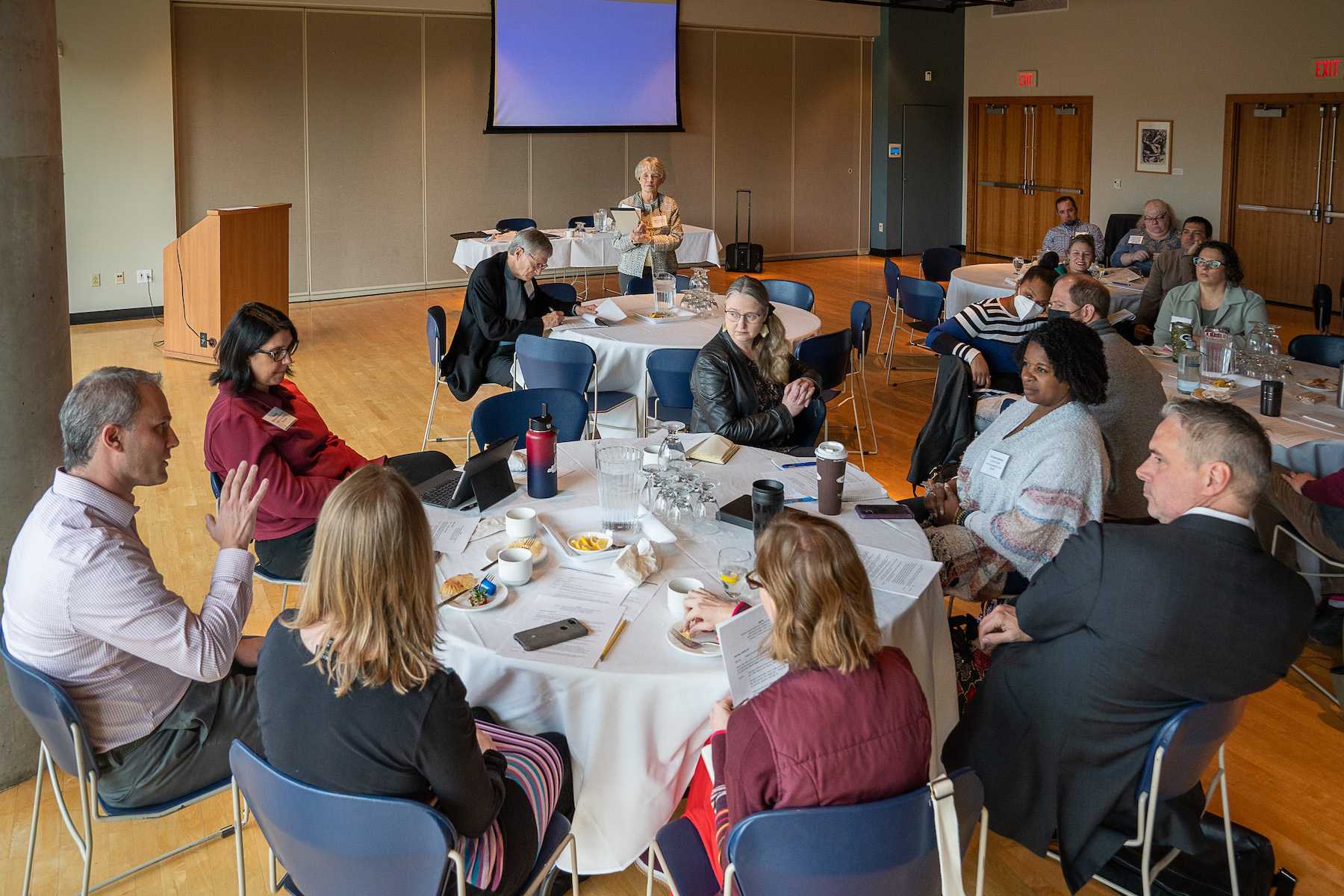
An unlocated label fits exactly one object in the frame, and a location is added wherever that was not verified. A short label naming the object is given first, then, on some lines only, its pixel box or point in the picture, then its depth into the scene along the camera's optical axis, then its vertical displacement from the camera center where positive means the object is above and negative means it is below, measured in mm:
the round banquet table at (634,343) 6051 -257
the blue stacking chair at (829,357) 5629 -314
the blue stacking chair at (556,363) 5477 -333
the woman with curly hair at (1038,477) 3408 -555
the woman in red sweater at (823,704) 1998 -724
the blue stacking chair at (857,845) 1910 -932
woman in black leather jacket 4645 -363
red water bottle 3490 -506
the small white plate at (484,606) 2775 -751
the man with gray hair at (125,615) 2521 -715
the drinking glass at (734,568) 2902 -710
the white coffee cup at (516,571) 2930 -706
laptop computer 3434 -578
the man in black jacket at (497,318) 6375 -135
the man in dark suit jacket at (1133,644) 2432 -758
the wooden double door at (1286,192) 11555 +1066
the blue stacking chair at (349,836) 1939 -935
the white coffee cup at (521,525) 3217 -647
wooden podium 9320 +164
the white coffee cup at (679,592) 2756 -725
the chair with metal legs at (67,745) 2393 -975
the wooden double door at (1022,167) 14445 +1672
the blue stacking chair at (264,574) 3797 -953
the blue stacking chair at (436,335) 6566 -236
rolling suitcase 14484 +462
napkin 2938 -695
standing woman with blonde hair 9547 +502
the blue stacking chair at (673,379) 5469 -413
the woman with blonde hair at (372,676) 2020 -677
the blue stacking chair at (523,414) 4434 -474
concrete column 3248 +38
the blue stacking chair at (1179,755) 2432 -1001
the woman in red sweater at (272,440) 3723 -482
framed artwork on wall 13172 +1700
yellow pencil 2601 -796
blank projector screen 12984 +2651
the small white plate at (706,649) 2596 -803
